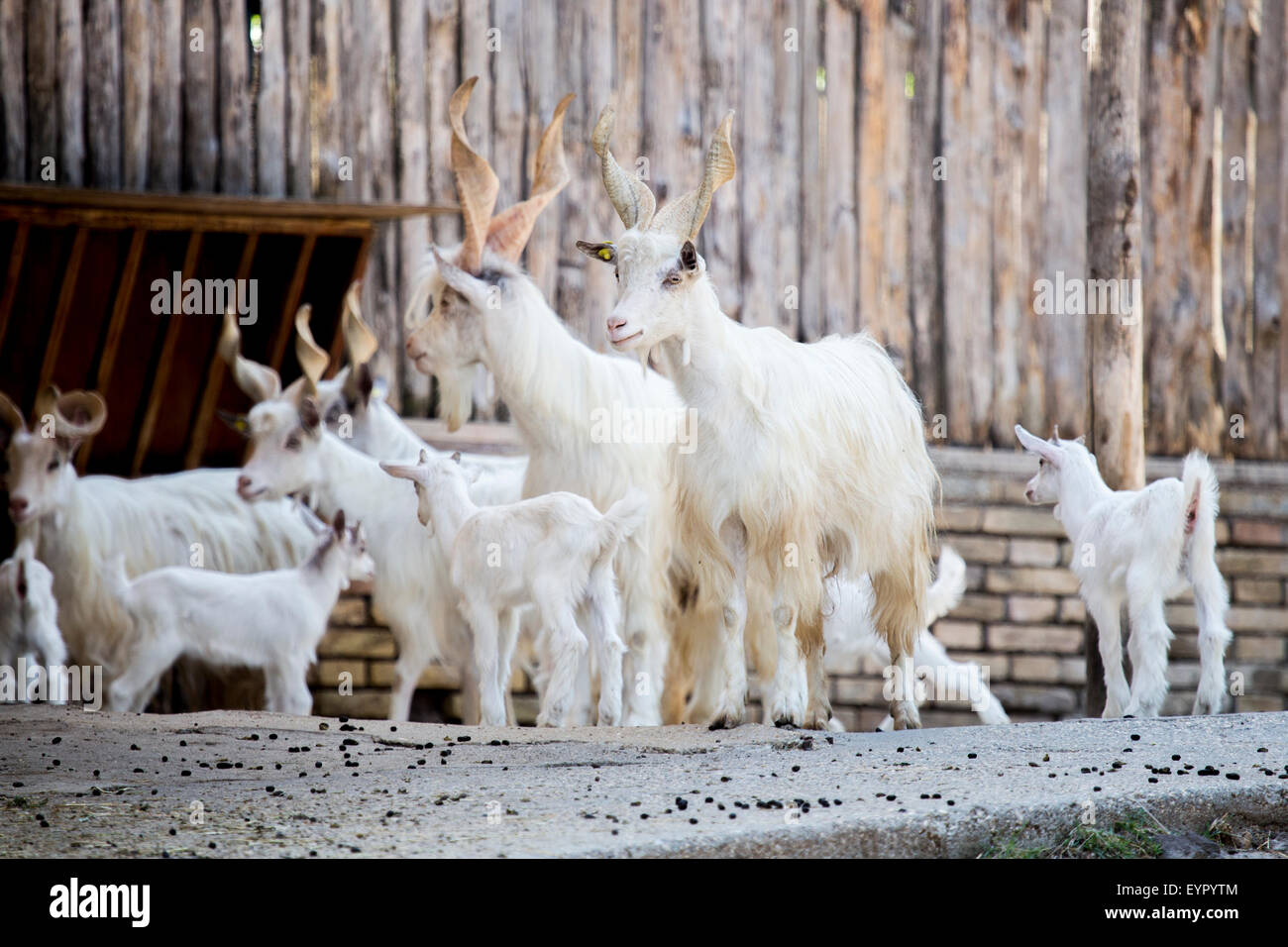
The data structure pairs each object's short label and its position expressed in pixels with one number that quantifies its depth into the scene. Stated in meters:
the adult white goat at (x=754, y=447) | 6.59
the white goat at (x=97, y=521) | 8.49
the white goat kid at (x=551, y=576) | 6.91
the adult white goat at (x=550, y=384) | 7.61
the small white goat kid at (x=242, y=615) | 8.04
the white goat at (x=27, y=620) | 7.80
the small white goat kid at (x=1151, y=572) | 7.05
